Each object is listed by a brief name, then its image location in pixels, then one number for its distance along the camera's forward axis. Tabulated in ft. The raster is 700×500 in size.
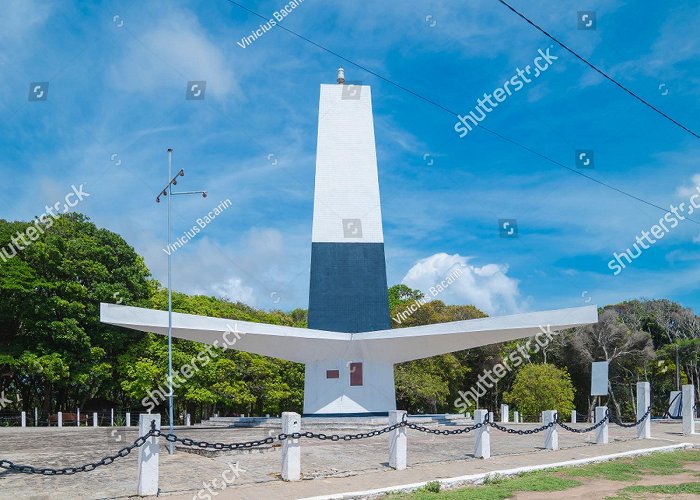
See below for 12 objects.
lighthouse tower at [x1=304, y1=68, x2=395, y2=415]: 74.59
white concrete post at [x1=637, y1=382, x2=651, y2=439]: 52.90
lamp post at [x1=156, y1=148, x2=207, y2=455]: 47.85
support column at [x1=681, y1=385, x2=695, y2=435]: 56.70
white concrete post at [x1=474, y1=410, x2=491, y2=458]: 39.45
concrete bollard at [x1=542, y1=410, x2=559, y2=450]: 44.22
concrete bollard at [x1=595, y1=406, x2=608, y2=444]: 48.71
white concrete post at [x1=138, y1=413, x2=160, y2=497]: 26.76
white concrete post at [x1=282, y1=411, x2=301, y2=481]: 30.40
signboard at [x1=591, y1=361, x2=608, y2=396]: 50.29
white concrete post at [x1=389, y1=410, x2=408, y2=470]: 34.76
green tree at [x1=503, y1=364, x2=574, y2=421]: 95.81
